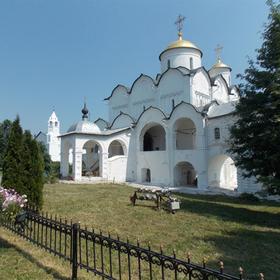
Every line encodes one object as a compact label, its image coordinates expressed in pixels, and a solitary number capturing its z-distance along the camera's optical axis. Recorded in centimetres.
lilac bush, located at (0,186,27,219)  579
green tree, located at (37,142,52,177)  2868
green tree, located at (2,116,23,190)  859
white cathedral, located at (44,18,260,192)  2166
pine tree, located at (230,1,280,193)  1041
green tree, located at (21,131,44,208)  892
